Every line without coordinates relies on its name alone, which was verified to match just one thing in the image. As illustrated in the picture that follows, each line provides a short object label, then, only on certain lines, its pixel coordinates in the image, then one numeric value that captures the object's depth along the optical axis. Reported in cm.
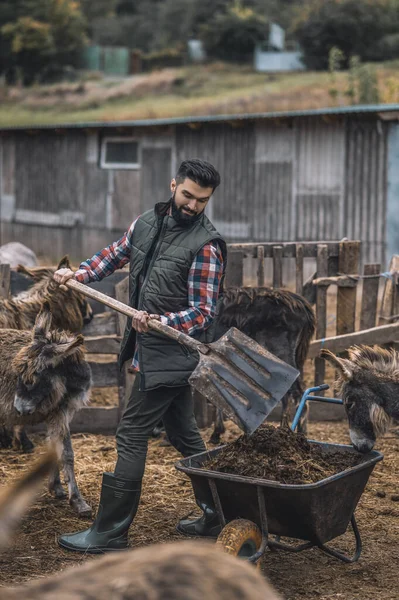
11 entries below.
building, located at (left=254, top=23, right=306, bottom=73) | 4462
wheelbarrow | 426
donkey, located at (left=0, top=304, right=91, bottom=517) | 565
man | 482
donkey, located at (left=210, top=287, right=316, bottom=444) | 720
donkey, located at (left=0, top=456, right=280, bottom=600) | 223
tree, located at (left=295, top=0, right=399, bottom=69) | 4012
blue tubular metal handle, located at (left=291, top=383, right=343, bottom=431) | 512
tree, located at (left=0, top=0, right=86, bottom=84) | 4600
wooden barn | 1459
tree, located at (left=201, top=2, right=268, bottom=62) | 4744
